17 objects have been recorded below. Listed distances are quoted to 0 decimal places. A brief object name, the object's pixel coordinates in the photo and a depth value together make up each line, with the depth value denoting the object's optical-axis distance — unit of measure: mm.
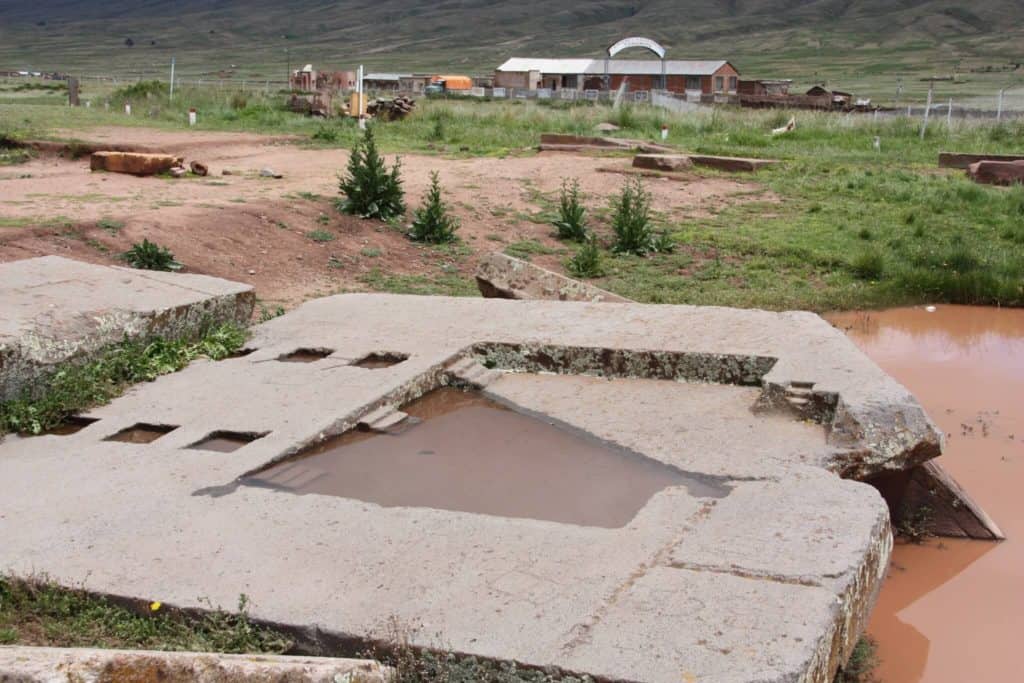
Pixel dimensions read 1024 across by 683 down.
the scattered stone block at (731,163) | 18562
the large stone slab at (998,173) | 17703
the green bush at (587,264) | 12320
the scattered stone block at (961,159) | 19969
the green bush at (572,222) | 13844
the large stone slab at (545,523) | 3809
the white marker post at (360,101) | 23761
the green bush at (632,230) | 13297
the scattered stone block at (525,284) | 9219
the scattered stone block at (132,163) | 15422
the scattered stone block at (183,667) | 3463
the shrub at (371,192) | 13555
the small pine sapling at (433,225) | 13127
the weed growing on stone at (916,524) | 6062
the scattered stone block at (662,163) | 17953
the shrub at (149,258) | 10312
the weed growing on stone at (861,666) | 4637
